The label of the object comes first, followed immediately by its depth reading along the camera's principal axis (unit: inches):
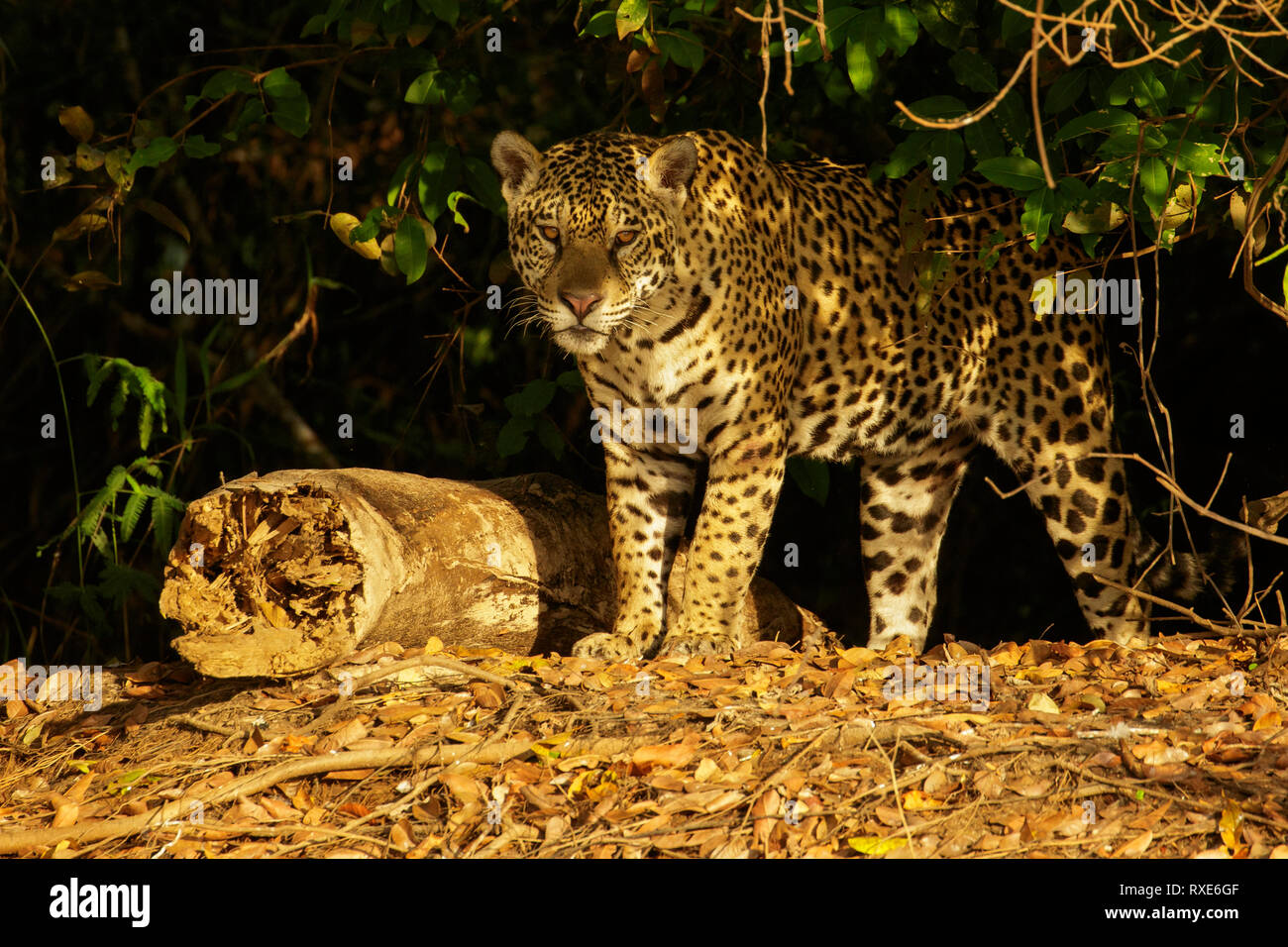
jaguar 219.5
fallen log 179.6
